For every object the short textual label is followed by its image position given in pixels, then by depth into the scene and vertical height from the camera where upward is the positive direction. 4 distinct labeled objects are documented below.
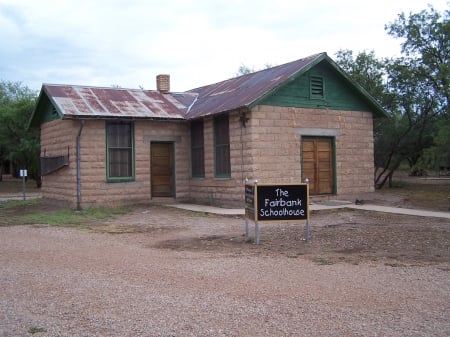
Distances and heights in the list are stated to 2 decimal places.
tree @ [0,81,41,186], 36.59 +2.49
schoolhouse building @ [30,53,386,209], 17.64 +0.94
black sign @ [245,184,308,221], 10.52 -0.73
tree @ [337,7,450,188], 25.67 +3.83
